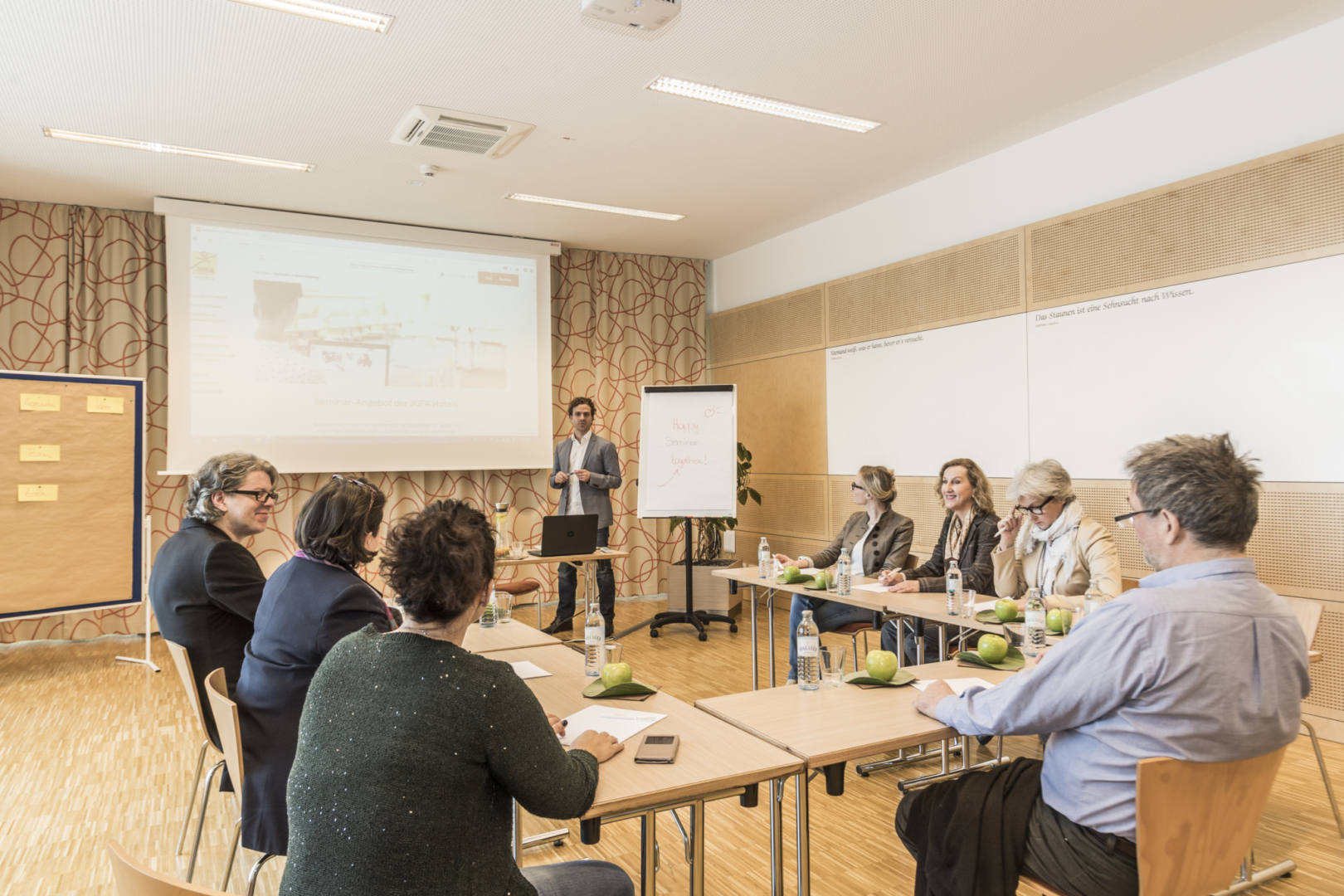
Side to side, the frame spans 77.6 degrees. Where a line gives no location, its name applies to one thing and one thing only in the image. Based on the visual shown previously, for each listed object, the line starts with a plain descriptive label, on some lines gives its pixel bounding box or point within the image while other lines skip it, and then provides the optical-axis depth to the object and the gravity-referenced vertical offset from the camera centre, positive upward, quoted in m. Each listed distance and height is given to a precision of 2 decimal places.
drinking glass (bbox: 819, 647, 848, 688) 2.30 -0.59
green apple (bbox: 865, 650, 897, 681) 2.26 -0.56
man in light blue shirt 1.48 -0.40
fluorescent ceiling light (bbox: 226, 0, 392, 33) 3.42 +1.88
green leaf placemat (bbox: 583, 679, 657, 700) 2.22 -0.62
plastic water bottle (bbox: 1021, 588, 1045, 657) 2.51 -0.52
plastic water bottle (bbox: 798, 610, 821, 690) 2.26 -0.56
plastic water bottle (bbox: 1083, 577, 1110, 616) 2.77 -0.48
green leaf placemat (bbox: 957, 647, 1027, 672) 2.40 -0.60
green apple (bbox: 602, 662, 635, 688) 2.25 -0.58
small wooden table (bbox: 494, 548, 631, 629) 4.96 -0.64
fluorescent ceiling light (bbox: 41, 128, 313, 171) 4.70 +1.84
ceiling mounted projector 3.32 +1.81
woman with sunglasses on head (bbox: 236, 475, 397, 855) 2.06 -0.44
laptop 5.29 -0.49
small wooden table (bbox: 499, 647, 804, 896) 1.59 -0.64
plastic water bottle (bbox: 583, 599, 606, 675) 2.45 -0.54
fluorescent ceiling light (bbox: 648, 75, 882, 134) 4.28 +1.91
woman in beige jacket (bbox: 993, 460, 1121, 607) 3.46 -0.38
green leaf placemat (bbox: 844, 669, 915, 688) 2.26 -0.61
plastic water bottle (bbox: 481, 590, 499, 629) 3.25 -0.61
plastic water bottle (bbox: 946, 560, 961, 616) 3.31 -0.55
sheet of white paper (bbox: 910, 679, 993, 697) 2.19 -0.61
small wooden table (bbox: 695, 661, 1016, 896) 1.81 -0.63
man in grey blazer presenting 6.39 -0.17
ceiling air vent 4.55 +1.86
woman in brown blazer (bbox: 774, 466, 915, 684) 4.52 -0.47
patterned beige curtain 5.85 +0.98
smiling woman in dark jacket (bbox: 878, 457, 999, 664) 4.05 -0.40
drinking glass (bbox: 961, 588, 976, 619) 3.20 -0.58
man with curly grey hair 2.50 -0.41
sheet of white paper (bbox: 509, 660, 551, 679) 2.45 -0.63
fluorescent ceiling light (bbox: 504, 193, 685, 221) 6.09 +1.90
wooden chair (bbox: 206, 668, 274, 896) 1.93 -0.63
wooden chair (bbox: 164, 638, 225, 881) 2.38 -0.64
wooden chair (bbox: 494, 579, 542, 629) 5.93 -0.91
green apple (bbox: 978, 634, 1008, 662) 2.40 -0.55
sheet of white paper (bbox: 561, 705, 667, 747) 1.93 -0.63
